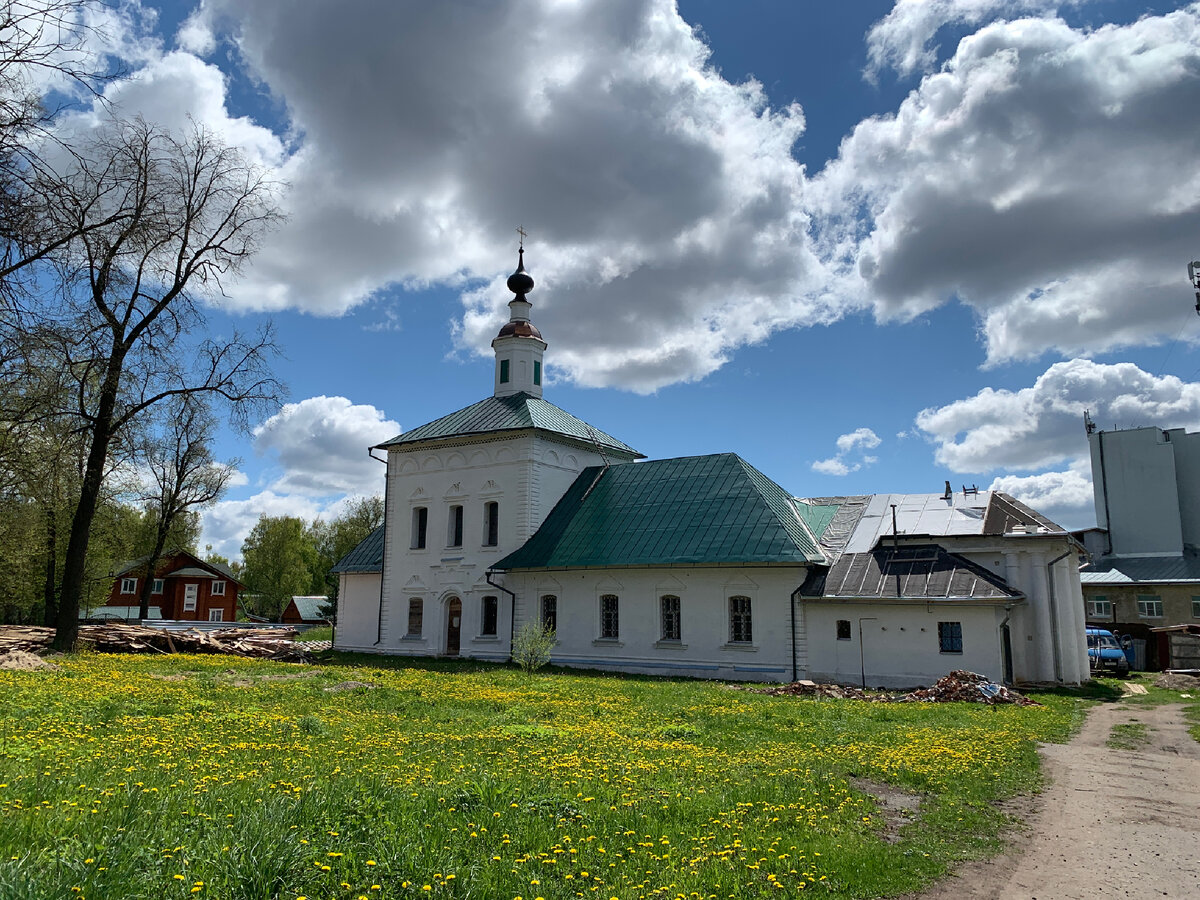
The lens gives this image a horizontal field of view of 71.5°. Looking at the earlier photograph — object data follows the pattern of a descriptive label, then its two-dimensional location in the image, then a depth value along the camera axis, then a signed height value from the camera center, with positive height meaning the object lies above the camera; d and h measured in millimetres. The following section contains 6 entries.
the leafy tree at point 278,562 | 75375 +3001
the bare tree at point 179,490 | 40844 +5339
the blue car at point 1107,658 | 28938 -2013
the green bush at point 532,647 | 23516 -1427
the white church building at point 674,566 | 22281 +972
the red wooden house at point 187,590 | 58750 +300
